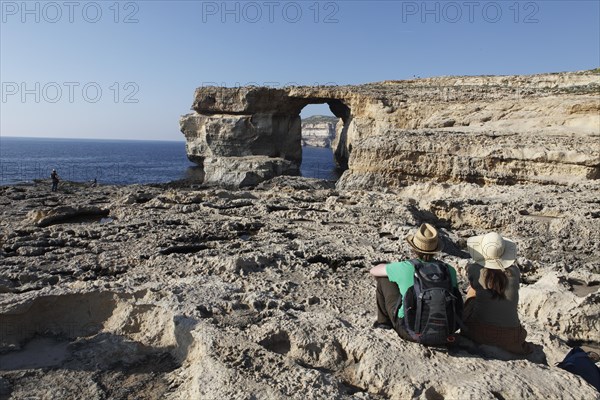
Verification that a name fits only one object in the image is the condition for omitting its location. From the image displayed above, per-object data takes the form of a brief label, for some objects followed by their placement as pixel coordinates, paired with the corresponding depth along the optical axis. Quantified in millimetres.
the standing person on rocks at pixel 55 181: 25147
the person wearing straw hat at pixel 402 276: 3785
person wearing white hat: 3969
